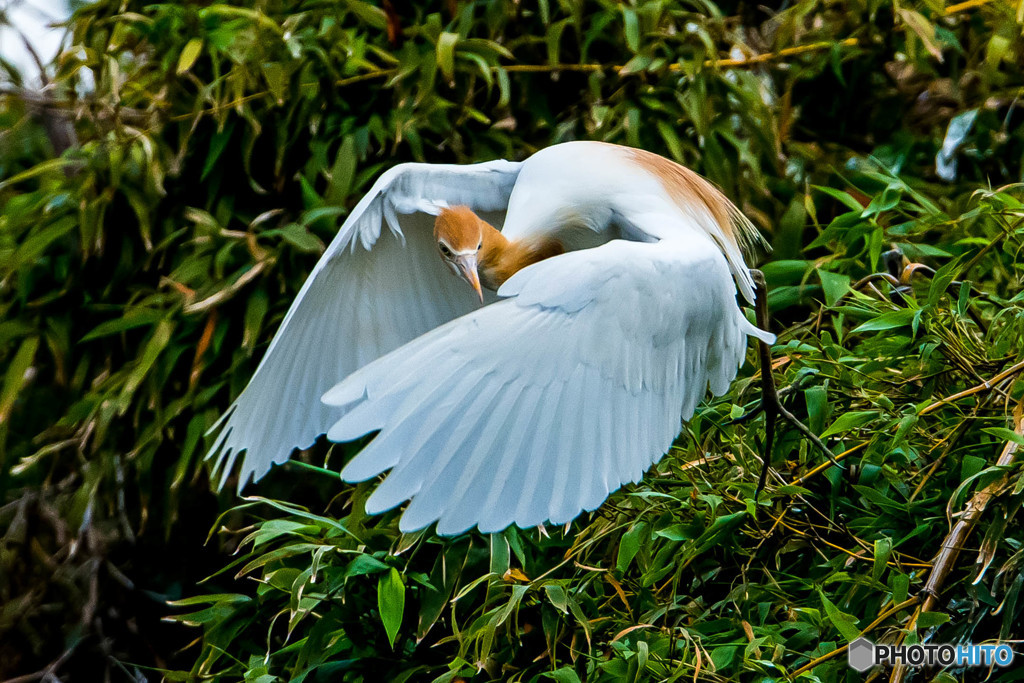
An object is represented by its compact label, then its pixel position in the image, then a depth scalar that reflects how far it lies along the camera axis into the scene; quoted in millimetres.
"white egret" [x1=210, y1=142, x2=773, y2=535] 15457
